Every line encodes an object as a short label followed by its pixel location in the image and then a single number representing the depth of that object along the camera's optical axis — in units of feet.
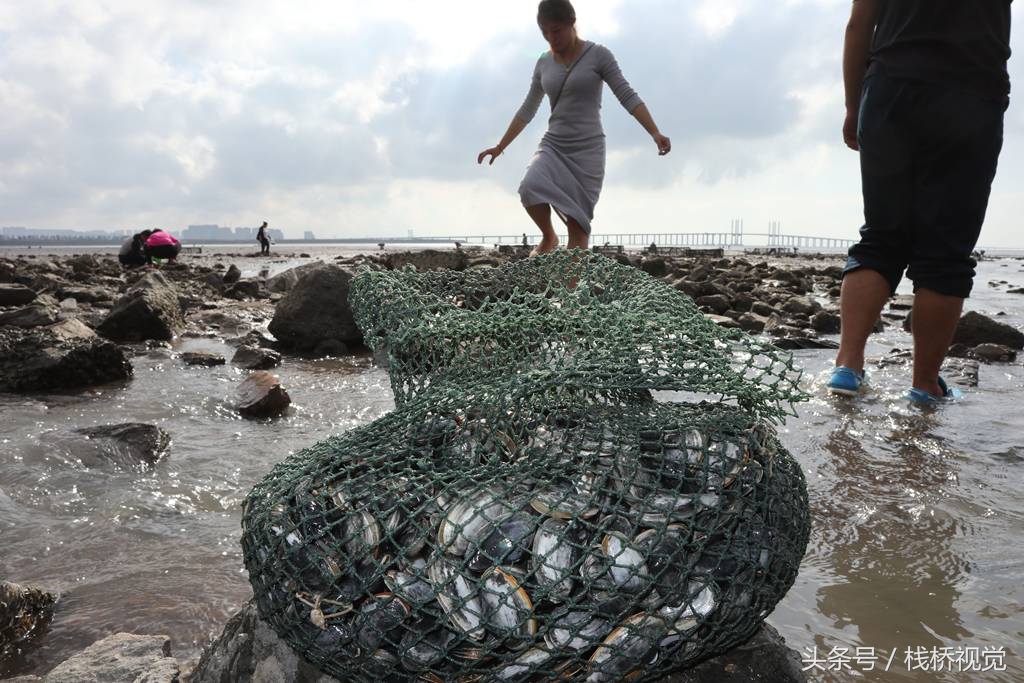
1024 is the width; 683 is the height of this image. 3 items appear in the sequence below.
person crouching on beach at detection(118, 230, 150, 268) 57.21
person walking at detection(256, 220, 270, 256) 130.41
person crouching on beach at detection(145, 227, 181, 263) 57.24
